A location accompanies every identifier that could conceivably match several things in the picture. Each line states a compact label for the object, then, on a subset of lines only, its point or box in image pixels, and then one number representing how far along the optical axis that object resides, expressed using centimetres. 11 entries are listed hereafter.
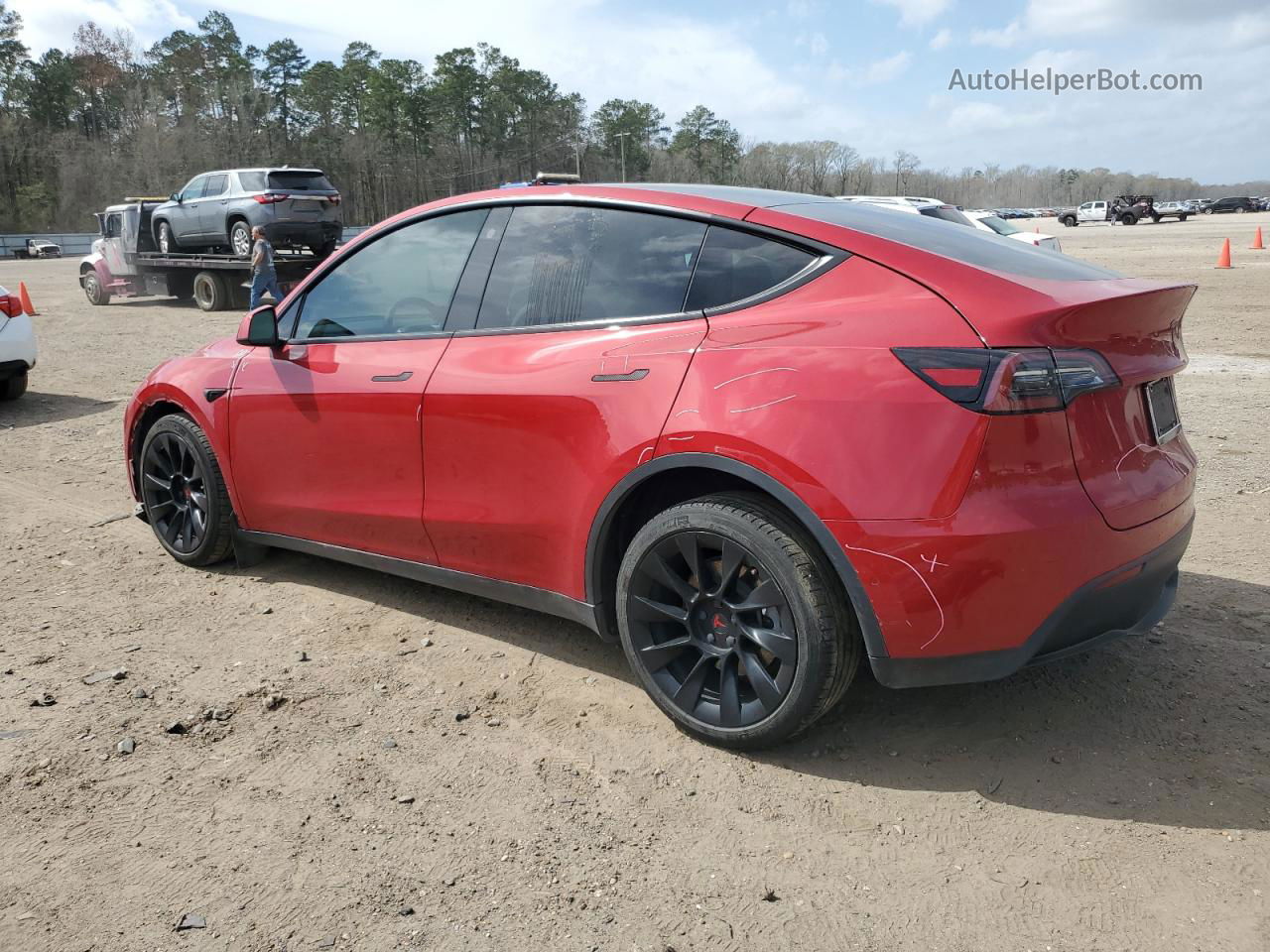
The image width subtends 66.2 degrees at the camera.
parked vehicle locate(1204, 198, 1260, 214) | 7875
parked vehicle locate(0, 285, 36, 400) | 958
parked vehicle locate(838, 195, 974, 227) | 1573
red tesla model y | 250
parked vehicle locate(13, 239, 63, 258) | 5488
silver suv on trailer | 1972
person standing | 1623
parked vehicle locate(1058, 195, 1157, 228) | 5924
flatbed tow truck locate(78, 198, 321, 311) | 2233
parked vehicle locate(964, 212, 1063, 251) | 1609
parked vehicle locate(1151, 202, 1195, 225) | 6084
